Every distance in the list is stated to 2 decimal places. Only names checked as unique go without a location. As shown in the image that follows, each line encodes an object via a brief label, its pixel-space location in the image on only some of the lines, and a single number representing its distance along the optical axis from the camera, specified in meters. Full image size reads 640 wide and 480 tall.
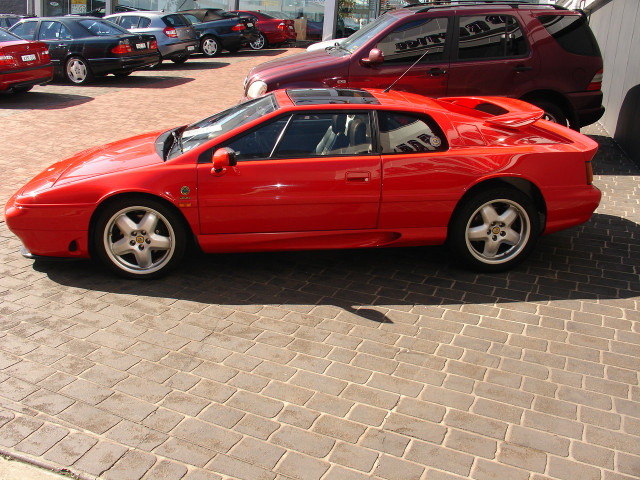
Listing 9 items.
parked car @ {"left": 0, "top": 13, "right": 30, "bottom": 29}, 18.82
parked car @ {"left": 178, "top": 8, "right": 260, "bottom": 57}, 21.55
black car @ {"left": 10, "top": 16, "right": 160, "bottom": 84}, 15.61
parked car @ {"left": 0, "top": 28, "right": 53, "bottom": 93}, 12.85
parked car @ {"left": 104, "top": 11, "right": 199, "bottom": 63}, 18.84
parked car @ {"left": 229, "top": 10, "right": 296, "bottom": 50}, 23.19
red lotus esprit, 5.29
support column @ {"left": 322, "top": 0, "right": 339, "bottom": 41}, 23.75
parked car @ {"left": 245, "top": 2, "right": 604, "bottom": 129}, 8.89
